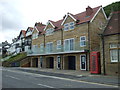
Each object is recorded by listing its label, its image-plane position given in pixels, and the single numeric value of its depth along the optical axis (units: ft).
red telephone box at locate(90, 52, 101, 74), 63.72
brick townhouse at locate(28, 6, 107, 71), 82.38
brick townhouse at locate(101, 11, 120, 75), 58.34
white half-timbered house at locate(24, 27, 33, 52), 162.60
